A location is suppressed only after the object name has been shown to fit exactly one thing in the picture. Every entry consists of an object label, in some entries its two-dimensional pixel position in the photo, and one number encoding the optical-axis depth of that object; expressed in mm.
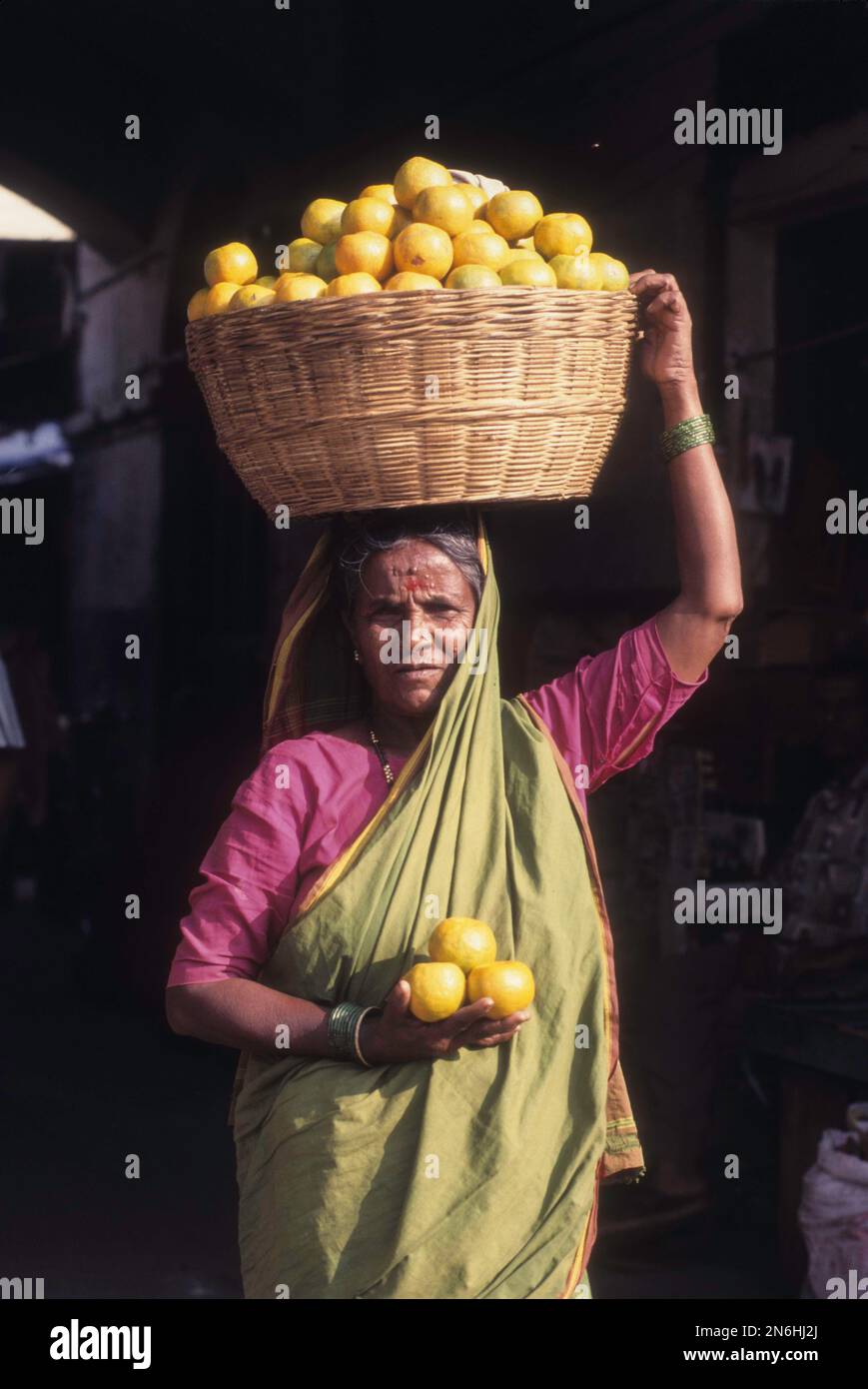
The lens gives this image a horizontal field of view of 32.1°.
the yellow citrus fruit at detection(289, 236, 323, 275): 2541
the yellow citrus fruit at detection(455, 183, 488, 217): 2490
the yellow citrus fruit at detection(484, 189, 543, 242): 2490
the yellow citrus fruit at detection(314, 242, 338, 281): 2480
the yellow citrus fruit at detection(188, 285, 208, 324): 2508
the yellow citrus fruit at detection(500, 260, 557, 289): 2332
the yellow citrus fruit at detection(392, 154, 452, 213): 2502
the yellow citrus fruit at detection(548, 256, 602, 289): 2371
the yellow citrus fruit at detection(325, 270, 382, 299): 2316
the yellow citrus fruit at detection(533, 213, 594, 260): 2434
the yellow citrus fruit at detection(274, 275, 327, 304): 2346
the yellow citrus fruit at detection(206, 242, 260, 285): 2553
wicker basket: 2260
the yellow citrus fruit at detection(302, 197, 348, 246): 2594
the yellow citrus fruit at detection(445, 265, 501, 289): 2299
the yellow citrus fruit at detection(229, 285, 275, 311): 2383
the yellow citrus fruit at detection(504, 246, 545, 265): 2404
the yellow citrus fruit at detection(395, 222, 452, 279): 2361
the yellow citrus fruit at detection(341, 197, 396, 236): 2469
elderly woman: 2268
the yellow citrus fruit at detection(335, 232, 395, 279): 2396
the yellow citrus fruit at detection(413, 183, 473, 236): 2438
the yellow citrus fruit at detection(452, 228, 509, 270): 2375
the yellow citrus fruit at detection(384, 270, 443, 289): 2309
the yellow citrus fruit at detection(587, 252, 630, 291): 2398
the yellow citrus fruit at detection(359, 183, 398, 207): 2572
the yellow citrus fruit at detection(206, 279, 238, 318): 2477
